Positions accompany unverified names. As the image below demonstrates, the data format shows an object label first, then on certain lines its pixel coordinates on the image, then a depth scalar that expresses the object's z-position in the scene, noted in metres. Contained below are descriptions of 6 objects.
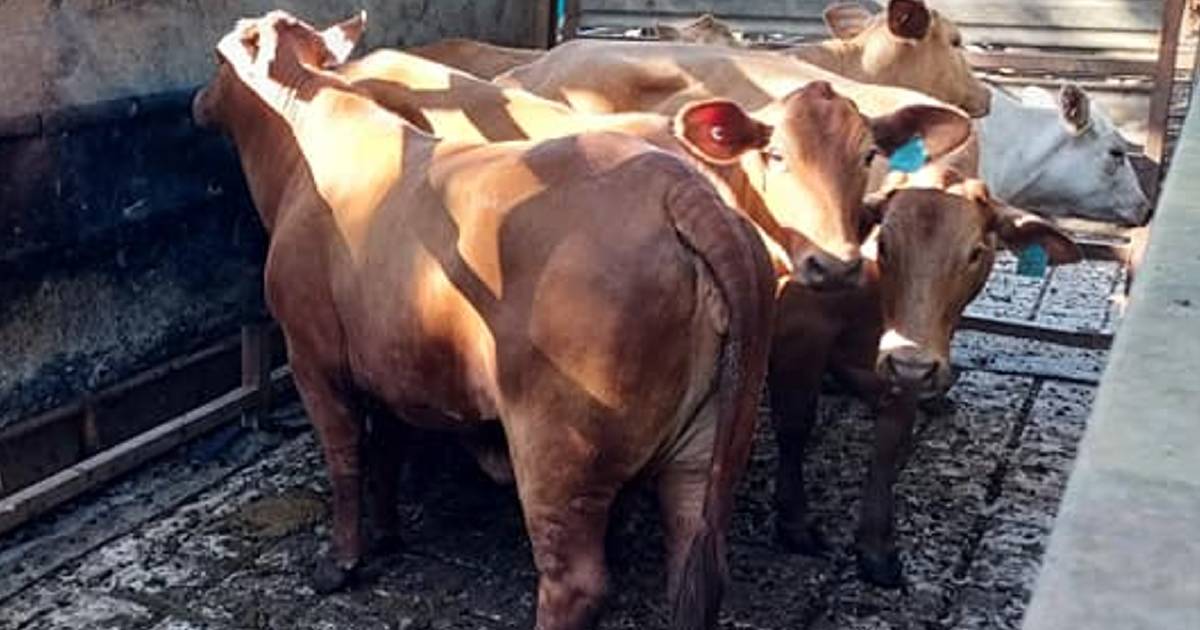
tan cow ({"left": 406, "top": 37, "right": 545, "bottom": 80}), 5.64
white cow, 7.05
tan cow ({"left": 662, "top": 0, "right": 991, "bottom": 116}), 5.65
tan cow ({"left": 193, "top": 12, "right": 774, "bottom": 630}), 2.94
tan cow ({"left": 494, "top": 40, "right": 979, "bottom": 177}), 4.86
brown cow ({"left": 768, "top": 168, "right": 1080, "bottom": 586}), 3.85
